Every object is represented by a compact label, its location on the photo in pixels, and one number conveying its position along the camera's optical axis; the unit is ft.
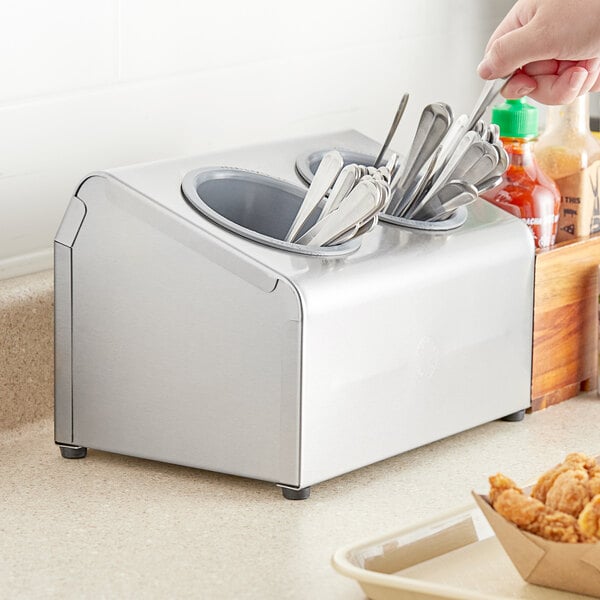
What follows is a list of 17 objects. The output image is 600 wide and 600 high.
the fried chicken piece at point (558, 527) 5.92
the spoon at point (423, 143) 6.95
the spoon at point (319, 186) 6.73
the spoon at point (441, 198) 6.88
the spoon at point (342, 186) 6.67
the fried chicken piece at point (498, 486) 5.99
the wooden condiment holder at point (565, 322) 7.14
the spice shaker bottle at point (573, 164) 7.32
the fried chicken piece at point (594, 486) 5.98
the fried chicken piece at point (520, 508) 5.94
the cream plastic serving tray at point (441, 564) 6.02
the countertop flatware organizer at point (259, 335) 6.54
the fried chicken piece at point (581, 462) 6.08
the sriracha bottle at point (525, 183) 7.16
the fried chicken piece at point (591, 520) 5.89
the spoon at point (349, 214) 6.57
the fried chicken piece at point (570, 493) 5.97
